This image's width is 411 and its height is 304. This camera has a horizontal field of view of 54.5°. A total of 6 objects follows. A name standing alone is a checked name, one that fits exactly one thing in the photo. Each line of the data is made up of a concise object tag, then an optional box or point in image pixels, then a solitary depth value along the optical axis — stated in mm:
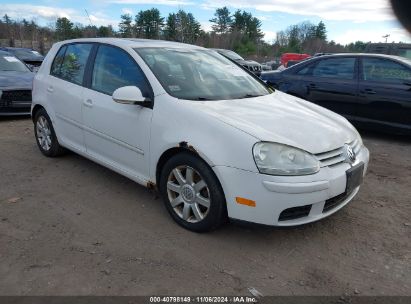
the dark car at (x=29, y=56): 13668
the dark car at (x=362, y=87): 6142
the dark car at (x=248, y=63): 15911
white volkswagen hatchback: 2895
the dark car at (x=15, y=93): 7559
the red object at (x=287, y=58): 21834
